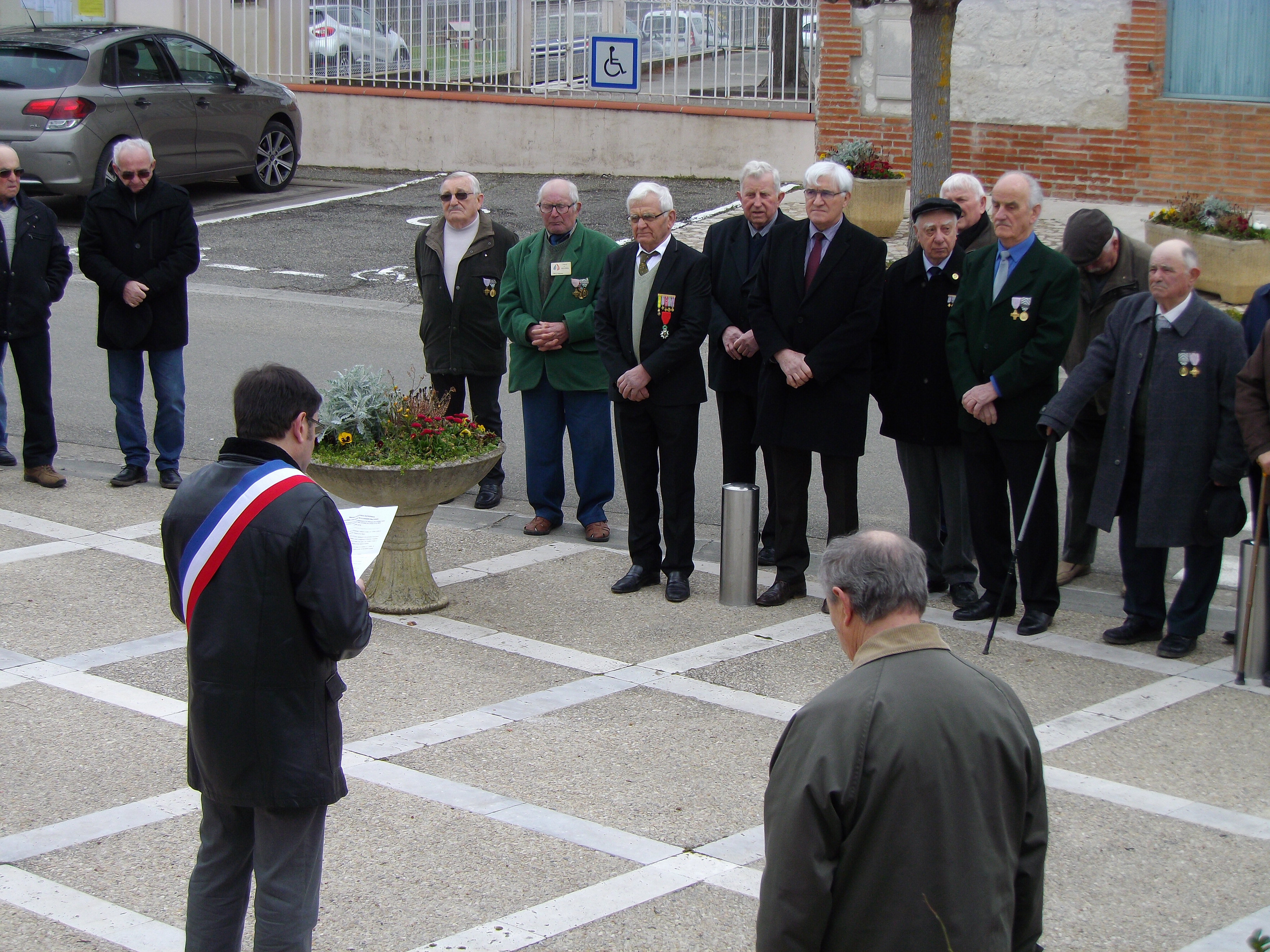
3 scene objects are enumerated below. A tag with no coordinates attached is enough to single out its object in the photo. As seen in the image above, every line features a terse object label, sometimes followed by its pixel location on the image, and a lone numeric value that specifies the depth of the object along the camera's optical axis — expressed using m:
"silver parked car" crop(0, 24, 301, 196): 16.16
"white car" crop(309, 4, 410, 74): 21.23
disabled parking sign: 19.73
